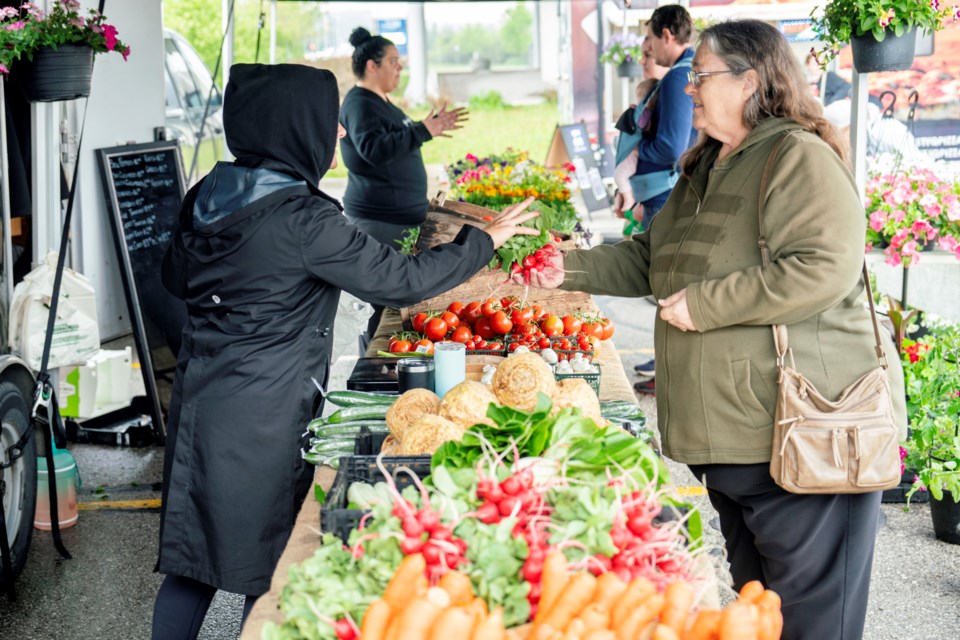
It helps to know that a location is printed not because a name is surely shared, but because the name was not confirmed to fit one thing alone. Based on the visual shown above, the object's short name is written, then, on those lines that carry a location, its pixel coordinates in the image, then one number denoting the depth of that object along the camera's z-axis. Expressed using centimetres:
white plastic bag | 433
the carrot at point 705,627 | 174
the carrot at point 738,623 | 170
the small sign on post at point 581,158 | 1224
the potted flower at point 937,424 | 413
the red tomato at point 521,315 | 445
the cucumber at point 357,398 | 307
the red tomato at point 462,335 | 434
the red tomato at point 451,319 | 448
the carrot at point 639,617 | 171
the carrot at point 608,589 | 176
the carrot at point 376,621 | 169
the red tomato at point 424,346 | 408
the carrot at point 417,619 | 165
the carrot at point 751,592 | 191
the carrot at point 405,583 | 176
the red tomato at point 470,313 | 454
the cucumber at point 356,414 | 292
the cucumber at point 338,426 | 287
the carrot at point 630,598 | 175
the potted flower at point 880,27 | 414
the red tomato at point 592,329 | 452
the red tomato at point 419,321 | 447
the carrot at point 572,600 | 173
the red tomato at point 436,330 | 437
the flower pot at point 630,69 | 1184
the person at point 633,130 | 609
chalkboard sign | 564
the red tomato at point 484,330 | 446
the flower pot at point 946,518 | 429
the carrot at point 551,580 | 177
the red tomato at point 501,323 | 439
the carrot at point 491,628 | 164
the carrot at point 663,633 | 167
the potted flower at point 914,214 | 523
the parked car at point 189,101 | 938
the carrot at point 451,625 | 163
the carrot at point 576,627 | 165
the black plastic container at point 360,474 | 221
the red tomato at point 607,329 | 457
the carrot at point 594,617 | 169
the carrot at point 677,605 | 174
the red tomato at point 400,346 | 414
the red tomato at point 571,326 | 450
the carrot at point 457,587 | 176
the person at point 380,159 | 602
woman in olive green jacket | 260
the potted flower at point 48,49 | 428
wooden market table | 203
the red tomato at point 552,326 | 446
